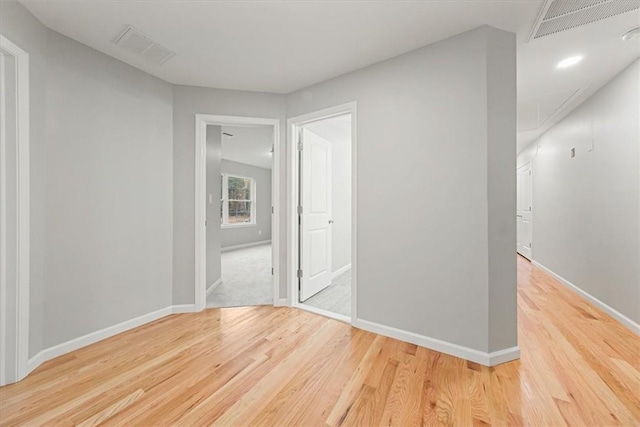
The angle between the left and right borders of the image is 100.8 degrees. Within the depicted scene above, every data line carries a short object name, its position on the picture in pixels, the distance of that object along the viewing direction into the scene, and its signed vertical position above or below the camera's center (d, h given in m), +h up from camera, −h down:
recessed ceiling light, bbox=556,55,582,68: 2.27 +1.34
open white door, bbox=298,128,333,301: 3.02 -0.01
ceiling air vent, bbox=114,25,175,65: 1.95 +1.32
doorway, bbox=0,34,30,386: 1.62 +0.02
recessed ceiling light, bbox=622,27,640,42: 1.92 +1.33
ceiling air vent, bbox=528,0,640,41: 1.61 +1.29
